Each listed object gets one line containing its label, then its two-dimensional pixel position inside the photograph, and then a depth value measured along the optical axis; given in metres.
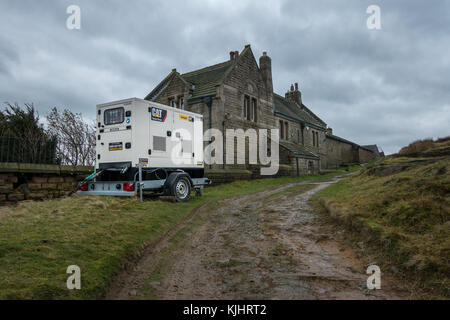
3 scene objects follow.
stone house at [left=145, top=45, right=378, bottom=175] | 22.48
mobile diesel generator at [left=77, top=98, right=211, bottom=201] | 10.71
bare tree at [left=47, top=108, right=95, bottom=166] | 14.01
